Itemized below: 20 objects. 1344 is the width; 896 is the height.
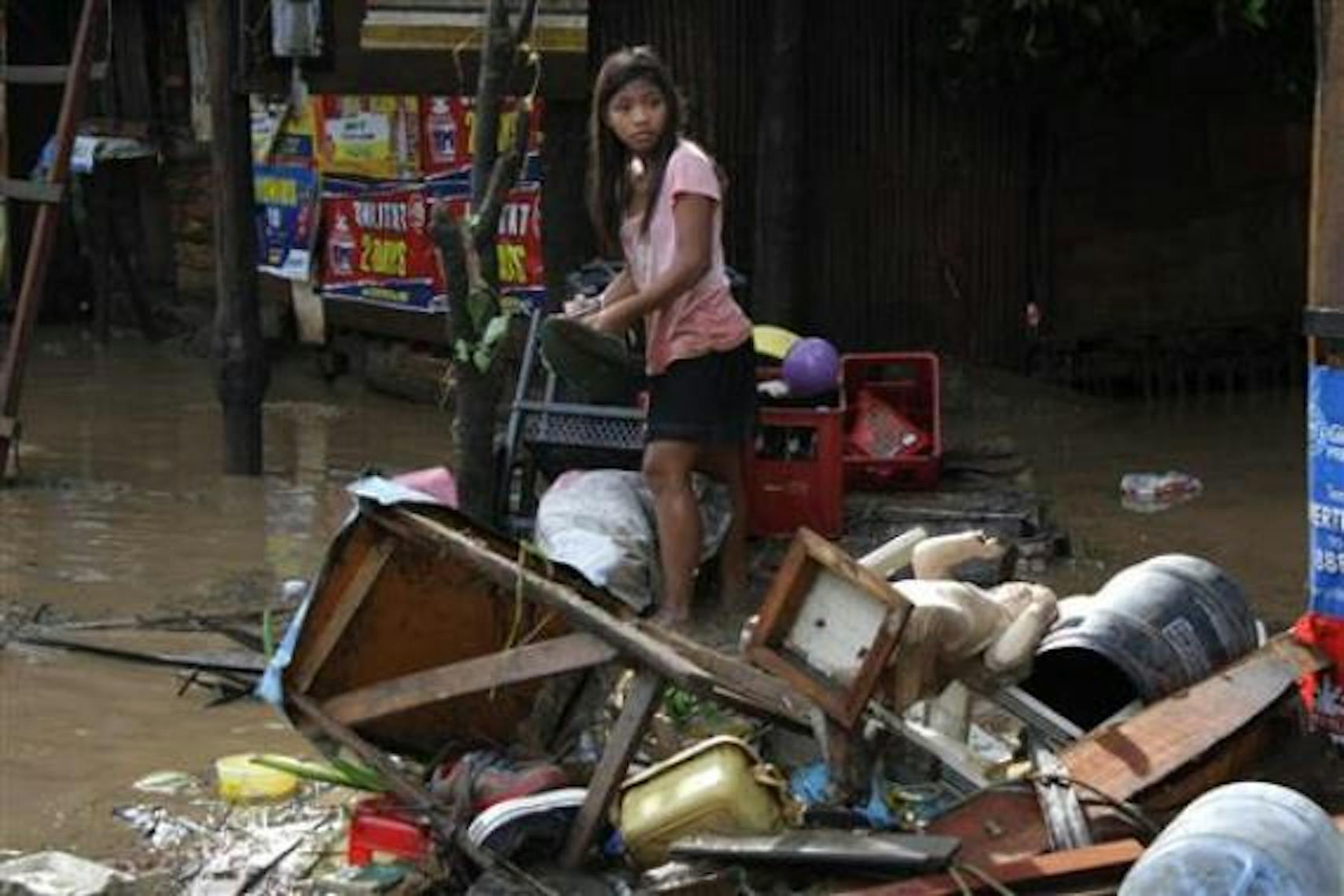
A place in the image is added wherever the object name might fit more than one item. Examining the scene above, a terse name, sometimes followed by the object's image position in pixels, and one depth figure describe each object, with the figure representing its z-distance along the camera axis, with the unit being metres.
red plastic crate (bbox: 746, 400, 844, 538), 13.91
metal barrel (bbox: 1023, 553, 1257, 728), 9.47
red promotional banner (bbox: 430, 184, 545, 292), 21.41
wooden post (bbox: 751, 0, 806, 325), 19.59
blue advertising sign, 8.88
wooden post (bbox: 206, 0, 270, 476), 17.61
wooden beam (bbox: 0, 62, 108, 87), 17.44
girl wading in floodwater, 11.82
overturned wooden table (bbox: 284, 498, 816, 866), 8.32
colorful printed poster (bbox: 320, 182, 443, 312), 23.50
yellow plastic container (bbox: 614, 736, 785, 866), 8.20
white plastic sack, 12.40
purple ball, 14.21
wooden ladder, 17.05
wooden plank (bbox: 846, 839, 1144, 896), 7.62
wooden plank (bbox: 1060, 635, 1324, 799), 8.48
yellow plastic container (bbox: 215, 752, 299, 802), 10.30
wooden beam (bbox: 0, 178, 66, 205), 16.97
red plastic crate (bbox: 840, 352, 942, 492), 15.75
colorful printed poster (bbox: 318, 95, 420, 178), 23.45
